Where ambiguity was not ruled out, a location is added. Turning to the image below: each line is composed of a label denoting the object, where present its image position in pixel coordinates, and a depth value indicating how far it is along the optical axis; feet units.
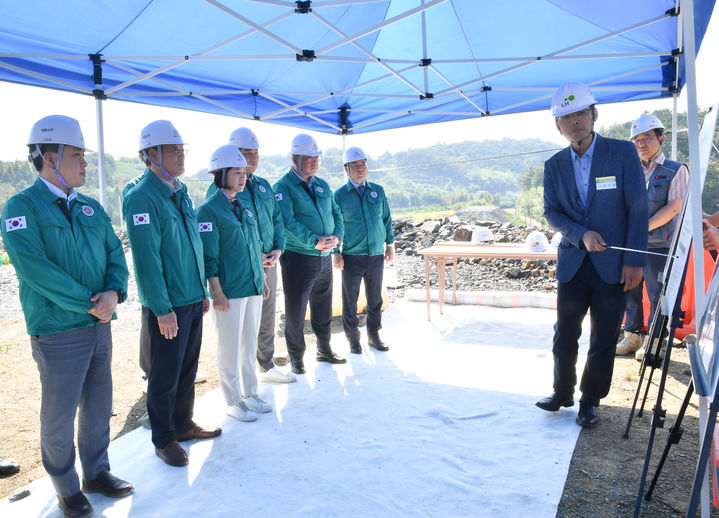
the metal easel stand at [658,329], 6.22
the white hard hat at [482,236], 20.10
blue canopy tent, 11.76
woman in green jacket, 9.55
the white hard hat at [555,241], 16.71
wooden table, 16.57
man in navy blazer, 8.45
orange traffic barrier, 14.62
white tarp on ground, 7.14
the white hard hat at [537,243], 16.99
